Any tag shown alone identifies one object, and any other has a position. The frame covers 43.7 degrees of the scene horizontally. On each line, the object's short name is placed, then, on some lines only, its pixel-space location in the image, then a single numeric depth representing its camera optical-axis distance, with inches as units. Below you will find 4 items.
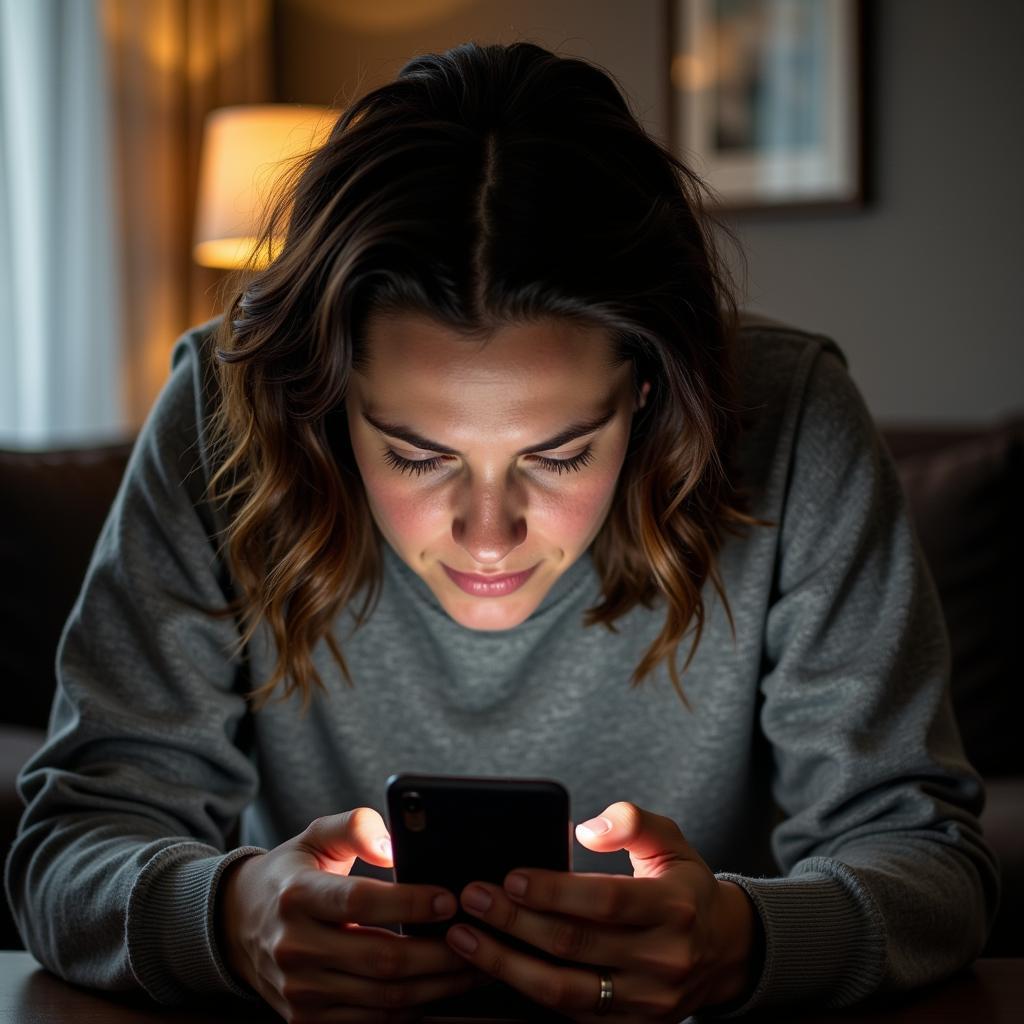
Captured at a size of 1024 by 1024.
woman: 32.7
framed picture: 111.4
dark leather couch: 73.0
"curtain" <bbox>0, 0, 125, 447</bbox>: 109.0
